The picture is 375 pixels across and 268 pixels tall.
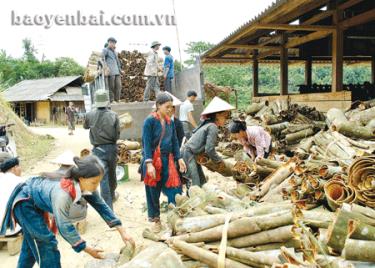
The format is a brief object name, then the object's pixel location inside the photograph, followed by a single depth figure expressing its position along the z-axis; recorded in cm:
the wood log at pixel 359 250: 206
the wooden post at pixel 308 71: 1493
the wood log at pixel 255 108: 1203
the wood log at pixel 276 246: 269
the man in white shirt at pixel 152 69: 1064
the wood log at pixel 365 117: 623
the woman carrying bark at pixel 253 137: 501
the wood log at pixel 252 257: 247
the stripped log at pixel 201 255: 259
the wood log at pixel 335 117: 608
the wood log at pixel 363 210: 242
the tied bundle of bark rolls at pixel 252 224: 278
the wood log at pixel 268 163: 483
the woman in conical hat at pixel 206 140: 478
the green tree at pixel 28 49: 4943
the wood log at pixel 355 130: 551
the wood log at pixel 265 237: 270
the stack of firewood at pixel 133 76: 1307
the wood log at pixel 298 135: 817
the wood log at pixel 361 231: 216
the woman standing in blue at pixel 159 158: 452
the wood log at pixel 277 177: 423
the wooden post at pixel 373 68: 1520
